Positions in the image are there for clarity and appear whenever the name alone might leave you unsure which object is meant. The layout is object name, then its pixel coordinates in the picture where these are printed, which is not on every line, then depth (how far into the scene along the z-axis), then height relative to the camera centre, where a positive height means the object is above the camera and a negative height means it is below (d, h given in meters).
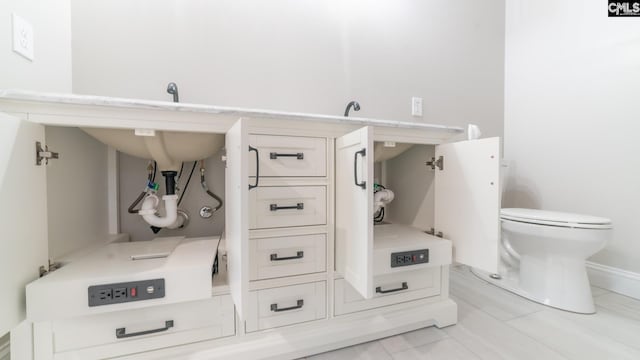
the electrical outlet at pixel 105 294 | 0.67 -0.30
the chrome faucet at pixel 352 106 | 1.41 +0.38
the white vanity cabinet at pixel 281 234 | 0.66 -0.19
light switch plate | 0.81 +0.44
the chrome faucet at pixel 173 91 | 1.14 +0.37
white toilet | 1.14 -0.36
